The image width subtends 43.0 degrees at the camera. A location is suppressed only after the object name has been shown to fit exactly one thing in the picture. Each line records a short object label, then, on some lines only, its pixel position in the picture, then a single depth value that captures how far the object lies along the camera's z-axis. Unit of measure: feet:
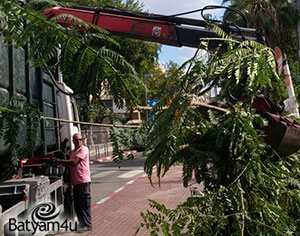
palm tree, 67.00
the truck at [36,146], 13.33
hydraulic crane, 22.30
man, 20.67
